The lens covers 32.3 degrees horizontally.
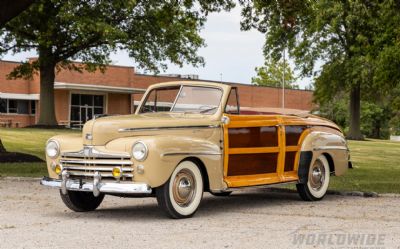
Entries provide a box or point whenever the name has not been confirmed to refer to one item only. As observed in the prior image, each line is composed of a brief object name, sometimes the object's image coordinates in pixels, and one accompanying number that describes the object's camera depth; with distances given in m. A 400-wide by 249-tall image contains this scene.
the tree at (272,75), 90.71
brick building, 54.34
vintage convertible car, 8.76
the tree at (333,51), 44.00
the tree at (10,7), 17.95
